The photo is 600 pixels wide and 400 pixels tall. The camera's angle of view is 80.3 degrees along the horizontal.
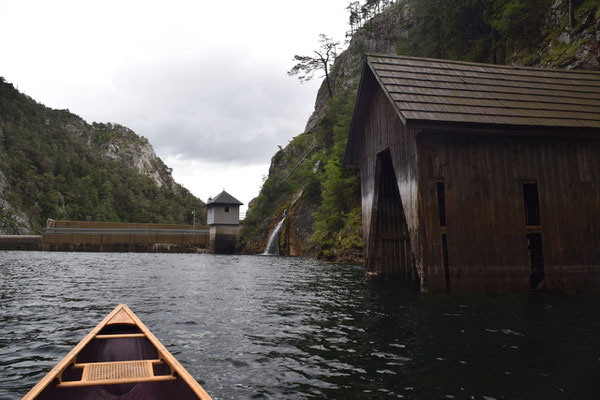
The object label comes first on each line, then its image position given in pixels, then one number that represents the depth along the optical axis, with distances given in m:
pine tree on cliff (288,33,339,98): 45.06
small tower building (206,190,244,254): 51.03
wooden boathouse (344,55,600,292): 9.93
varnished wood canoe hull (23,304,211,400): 3.21
